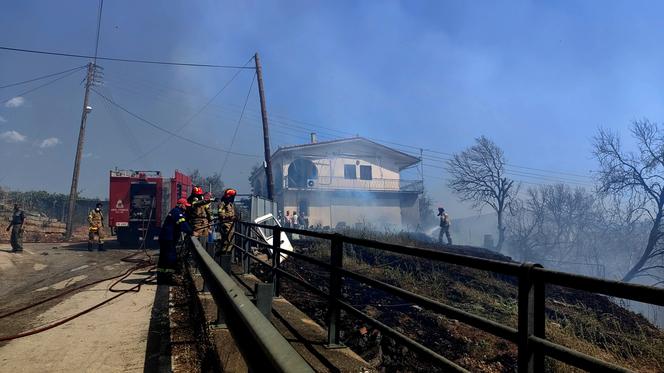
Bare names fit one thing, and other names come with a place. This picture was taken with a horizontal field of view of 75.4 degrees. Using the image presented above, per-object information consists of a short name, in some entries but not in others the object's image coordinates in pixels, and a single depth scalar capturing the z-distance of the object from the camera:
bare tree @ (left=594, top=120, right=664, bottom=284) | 21.03
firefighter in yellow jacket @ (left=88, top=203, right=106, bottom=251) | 15.59
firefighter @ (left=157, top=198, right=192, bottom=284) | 7.93
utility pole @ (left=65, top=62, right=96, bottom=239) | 22.45
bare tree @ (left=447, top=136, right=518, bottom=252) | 34.59
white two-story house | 36.78
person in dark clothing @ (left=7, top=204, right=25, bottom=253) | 14.03
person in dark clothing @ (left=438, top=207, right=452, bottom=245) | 21.16
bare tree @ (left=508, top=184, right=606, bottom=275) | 34.84
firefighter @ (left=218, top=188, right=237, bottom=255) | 9.63
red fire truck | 17.08
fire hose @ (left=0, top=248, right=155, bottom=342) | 4.89
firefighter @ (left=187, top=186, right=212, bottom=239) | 9.79
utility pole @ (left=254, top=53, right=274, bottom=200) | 19.98
